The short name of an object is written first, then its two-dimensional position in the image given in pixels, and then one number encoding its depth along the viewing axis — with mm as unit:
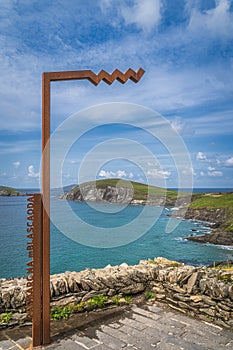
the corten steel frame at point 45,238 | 4578
